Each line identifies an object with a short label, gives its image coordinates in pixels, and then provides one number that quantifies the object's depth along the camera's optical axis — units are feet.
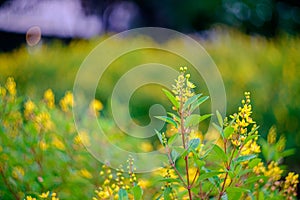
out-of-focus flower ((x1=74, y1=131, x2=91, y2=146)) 10.82
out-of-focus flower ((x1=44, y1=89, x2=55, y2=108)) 11.89
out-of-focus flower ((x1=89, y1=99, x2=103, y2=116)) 12.49
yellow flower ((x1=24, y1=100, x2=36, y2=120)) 11.48
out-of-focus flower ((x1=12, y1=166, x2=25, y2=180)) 10.21
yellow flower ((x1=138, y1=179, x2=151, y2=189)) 9.82
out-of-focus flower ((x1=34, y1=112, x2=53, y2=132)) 11.14
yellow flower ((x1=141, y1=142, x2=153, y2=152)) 12.25
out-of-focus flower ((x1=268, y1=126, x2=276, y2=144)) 10.45
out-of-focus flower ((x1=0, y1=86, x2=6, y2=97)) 11.33
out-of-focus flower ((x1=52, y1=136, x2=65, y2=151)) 10.93
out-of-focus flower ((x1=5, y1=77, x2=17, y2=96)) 11.64
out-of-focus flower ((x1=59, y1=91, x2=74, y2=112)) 11.94
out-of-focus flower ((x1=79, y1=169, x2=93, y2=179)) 10.25
